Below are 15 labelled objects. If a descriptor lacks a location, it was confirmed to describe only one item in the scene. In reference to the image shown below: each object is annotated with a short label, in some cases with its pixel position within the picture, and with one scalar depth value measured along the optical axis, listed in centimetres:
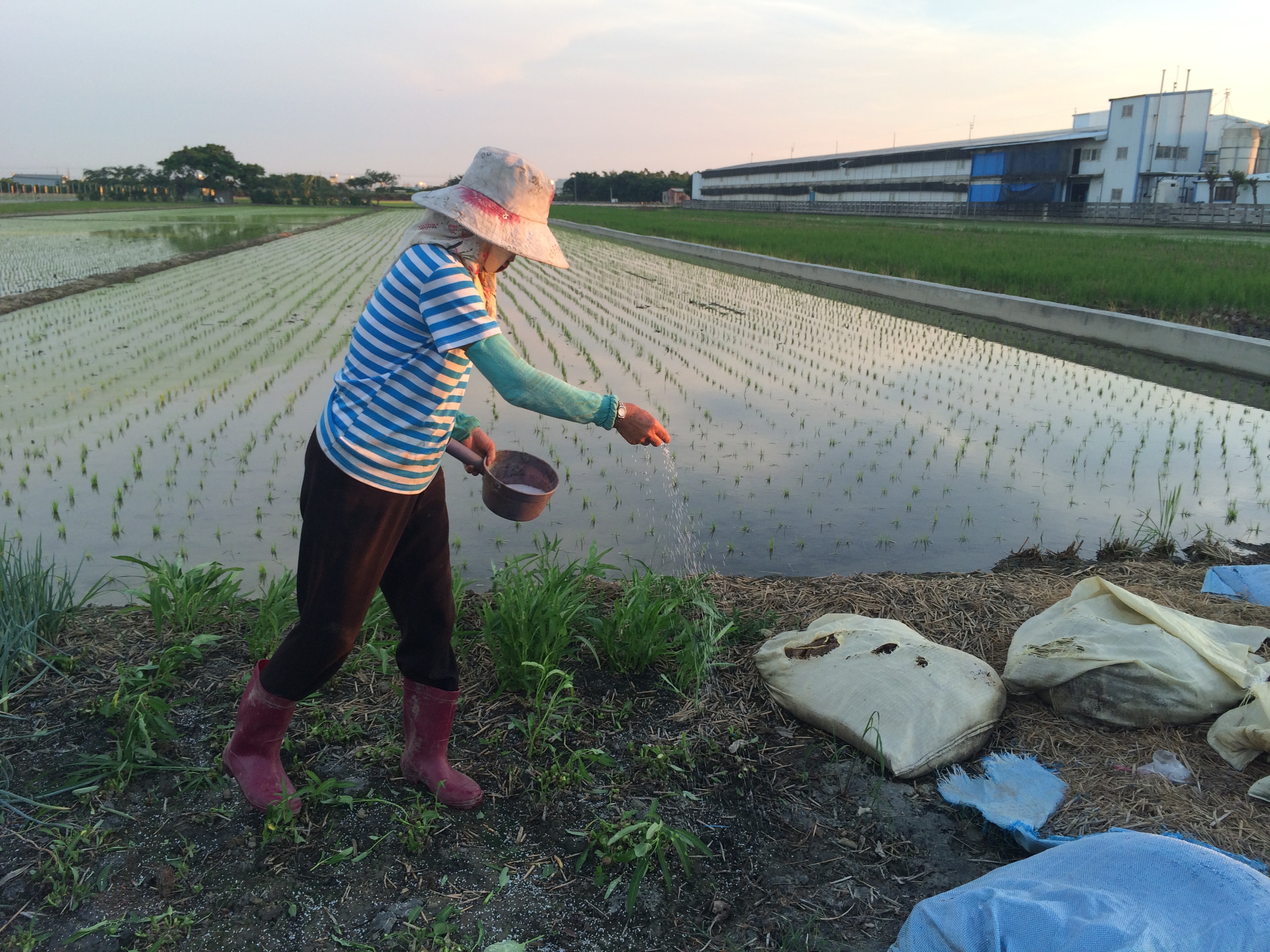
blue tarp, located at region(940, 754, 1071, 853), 203
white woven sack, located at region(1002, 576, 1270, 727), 235
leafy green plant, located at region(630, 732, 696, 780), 228
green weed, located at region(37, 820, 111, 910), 178
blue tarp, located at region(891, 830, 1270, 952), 133
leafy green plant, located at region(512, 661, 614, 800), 222
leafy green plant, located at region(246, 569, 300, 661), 270
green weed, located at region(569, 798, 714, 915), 191
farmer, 180
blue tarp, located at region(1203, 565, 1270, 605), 319
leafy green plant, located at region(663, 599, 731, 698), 266
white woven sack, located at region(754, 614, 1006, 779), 231
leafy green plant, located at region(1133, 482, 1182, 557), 397
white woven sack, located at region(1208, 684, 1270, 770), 215
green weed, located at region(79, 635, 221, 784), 215
